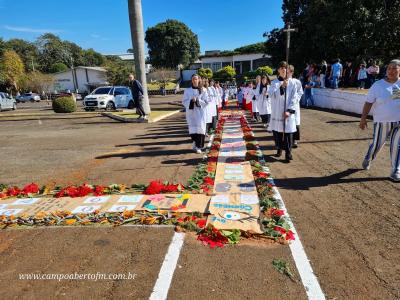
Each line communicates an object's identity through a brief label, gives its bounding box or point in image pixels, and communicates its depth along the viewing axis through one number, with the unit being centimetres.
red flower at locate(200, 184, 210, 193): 513
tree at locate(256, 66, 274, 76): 4448
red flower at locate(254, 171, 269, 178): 572
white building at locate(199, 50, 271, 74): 6113
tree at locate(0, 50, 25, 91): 5331
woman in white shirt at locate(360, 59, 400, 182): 517
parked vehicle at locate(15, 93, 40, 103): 4844
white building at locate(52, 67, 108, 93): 6274
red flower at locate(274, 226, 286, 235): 374
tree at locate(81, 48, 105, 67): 9070
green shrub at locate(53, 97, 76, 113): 2180
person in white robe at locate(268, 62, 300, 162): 675
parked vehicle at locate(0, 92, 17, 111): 2830
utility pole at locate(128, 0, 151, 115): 1530
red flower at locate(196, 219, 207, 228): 399
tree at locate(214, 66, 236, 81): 4875
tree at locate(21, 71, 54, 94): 5409
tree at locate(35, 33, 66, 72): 8050
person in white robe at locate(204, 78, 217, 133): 1089
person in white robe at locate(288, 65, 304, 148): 686
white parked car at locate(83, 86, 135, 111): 2094
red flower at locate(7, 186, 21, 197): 535
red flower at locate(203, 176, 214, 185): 548
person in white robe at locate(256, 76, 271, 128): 1159
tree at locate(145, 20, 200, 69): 6241
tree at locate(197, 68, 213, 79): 4602
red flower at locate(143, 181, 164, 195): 510
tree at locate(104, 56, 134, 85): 5047
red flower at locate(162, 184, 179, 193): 518
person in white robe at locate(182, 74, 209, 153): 780
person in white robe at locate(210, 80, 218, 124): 1137
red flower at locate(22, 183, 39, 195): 539
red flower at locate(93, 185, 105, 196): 521
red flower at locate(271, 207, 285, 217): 418
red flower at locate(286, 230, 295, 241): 363
